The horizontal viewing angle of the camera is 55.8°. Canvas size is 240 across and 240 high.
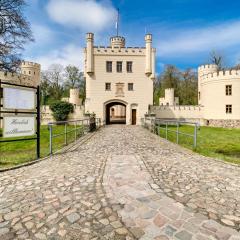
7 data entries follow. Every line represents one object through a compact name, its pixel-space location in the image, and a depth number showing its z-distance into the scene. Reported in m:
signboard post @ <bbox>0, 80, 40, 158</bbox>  6.95
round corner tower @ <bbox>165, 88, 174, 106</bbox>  42.94
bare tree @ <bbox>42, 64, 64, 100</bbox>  53.22
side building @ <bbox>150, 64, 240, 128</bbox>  29.16
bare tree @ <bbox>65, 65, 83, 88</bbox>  53.16
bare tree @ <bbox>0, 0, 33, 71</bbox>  16.70
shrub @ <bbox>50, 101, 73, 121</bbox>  31.87
